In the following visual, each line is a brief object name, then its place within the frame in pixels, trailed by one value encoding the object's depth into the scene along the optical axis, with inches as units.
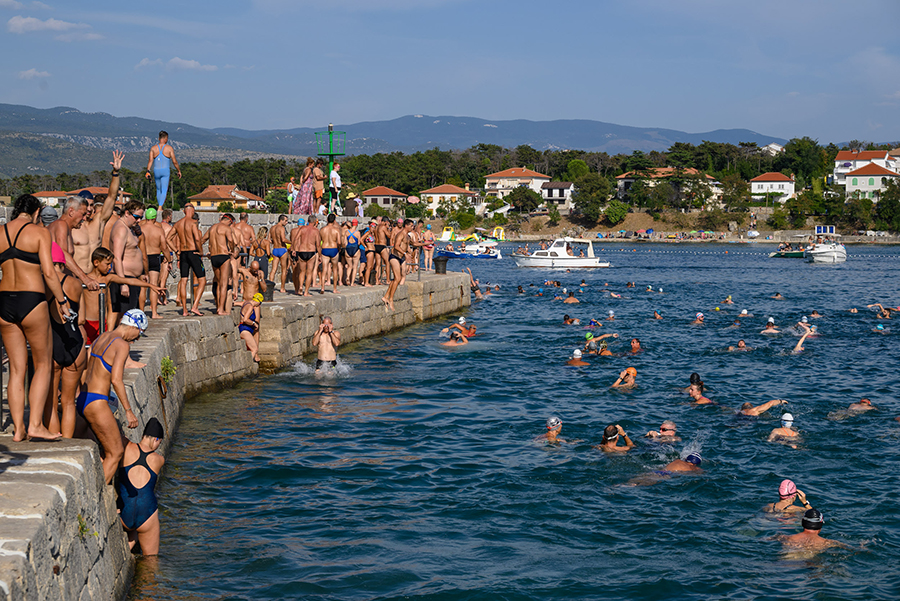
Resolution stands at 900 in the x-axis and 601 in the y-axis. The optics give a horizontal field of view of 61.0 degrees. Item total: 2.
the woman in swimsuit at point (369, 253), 893.2
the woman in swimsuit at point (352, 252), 842.2
